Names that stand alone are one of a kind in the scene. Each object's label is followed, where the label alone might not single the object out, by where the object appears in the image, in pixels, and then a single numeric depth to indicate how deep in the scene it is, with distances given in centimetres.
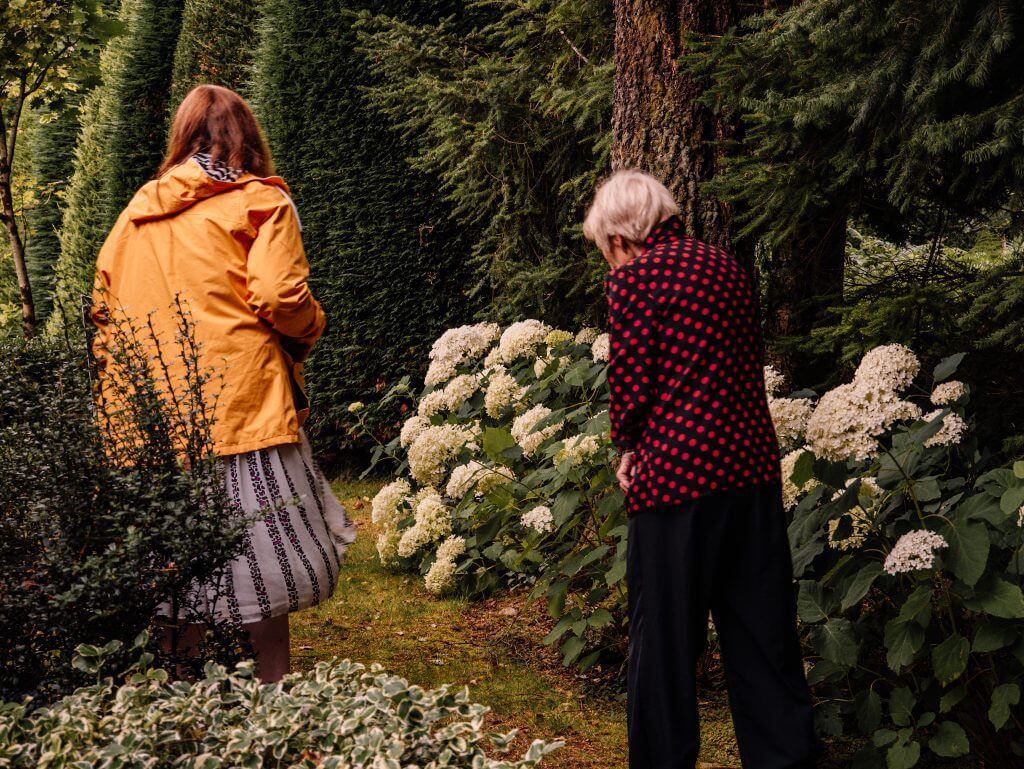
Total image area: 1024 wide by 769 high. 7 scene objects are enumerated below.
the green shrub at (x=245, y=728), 189
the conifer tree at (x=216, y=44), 977
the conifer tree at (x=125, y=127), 1222
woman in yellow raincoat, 297
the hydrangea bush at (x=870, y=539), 265
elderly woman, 245
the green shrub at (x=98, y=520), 230
